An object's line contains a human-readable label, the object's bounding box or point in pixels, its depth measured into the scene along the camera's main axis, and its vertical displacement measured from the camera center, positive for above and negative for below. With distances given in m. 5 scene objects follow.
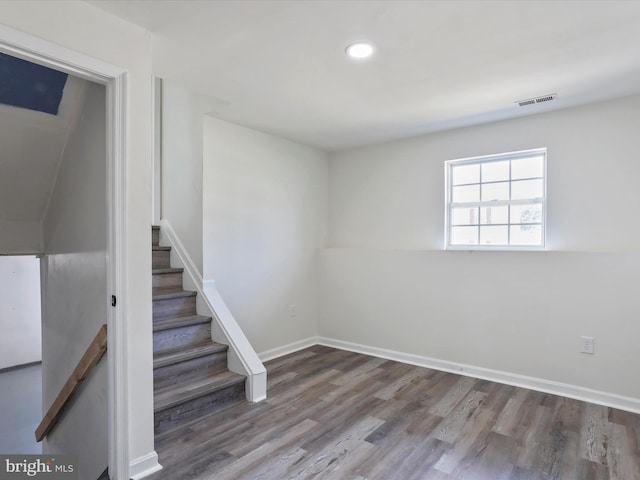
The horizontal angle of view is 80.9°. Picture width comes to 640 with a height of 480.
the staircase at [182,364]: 2.56 -1.01
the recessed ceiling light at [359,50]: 2.19 +1.09
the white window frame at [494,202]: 3.36 +0.31
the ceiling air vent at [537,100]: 2.94 +1.07
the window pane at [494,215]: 3.60 +0.17
